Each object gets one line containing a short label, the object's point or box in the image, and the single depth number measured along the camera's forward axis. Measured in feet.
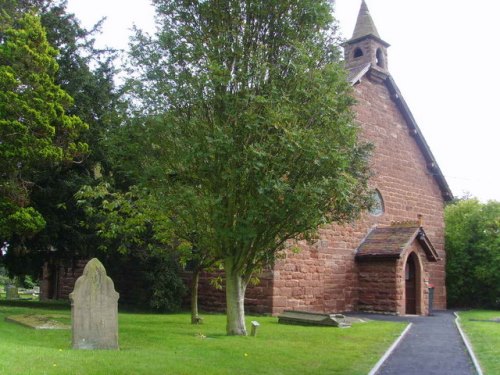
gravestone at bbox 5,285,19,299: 119.58
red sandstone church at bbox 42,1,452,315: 73.87
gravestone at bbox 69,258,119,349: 36.55
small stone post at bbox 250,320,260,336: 46.93
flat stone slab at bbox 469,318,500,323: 72.33
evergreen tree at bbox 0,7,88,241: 56.03
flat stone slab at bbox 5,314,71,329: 47.32
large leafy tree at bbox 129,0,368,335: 41.34
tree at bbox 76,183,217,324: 50.20
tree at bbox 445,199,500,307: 101.04
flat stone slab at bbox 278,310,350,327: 58.03
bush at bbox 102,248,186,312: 73.72
